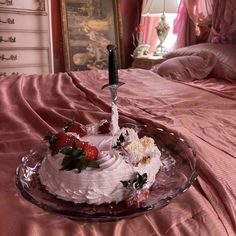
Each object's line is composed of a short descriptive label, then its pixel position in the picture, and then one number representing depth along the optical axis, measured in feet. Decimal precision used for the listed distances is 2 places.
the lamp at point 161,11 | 10.44
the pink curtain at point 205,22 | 8.27
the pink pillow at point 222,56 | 6.52
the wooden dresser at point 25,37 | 10.84
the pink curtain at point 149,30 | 11.94
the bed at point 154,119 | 2.13
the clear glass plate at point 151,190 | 2.08
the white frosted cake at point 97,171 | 2.14
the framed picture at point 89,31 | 11.78
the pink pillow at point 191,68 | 6.80
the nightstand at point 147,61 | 10.25
